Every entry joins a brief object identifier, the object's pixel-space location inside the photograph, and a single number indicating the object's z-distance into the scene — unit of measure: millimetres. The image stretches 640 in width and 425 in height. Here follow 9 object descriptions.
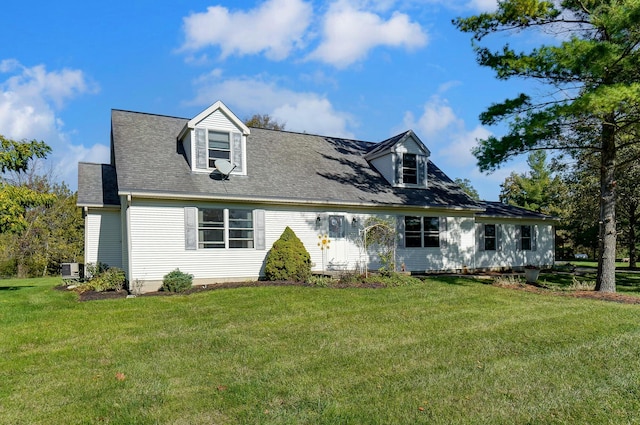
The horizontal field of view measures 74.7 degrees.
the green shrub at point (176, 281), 12117
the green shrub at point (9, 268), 25525
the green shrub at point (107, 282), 12328
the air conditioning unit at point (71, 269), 15562
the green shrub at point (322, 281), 12445
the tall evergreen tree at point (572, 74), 10297
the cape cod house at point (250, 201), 12664
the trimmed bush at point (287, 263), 13227
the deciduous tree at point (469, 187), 55197
